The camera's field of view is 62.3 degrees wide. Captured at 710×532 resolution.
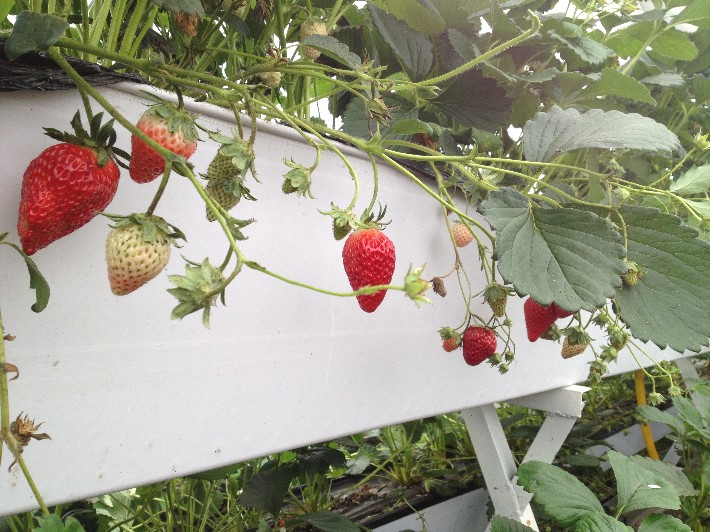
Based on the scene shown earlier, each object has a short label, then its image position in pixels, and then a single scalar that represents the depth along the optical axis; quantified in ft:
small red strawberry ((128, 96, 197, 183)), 1.21
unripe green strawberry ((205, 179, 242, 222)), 1.31
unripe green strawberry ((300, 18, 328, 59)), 2.16
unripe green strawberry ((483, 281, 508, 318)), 2.04
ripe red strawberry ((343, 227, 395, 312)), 1.51
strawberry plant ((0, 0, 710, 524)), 1.13
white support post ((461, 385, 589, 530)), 3.28
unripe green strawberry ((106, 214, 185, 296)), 1.09
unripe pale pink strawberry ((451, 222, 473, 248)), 2.30
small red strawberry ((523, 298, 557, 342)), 2.26
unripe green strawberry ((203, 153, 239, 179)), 1.33
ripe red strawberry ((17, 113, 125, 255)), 1.09
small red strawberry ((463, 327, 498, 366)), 2.18
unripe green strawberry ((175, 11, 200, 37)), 1.95
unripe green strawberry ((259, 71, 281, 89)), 1.63
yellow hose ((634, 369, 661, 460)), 5.41
